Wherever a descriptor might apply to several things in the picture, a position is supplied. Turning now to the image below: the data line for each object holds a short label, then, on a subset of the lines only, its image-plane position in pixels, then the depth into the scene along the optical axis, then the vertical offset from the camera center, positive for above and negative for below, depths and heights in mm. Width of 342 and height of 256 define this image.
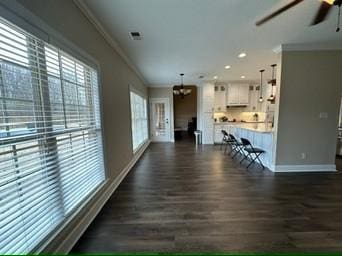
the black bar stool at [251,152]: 4233 -1099
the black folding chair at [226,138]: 5802 -955
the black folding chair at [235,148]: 5079 -1150
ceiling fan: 1943 +1142
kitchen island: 4074 -784
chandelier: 6666 +747
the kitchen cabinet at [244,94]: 7555 +687
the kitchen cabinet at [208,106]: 7344 +187
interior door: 8250 -362
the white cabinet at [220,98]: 7668 +539
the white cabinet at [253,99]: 7612 +467
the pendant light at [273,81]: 4706 +755
